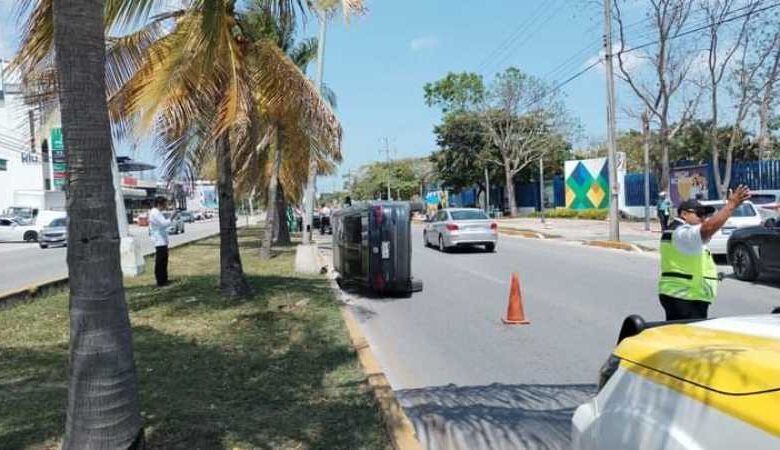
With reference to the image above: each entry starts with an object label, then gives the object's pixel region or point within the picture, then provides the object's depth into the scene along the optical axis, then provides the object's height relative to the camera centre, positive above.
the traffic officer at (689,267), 5.21 -0.61
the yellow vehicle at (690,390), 1.90 -0.64
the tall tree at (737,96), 29.38 +4.35
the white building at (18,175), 61.25 +3.22
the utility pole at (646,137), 29.10 +2.60
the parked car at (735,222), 16.38 -0.85
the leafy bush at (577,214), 39.31 -1.24
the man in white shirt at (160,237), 13.09 -0.61
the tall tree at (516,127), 50.81 +5.17
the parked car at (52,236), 33.31 -1.33
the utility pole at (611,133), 22.52 +1.97
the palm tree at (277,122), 11.78 +2.91
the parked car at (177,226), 47.31 -1.48
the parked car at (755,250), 12.30 -1.16
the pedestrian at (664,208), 26.73 -0.67
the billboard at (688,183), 33.56 +0.36
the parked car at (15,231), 38.53 -1.21
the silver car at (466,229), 21.06 -1.02
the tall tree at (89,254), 3.78 -0.26
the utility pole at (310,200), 21.38 +0.04
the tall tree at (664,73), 27.66 +5.22
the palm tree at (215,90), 10.16 +1.84
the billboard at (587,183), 41.38 +0.61
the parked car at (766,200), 21.31 -0.40
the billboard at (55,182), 61.65 +2.44
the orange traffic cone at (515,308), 9.36 -1.57
